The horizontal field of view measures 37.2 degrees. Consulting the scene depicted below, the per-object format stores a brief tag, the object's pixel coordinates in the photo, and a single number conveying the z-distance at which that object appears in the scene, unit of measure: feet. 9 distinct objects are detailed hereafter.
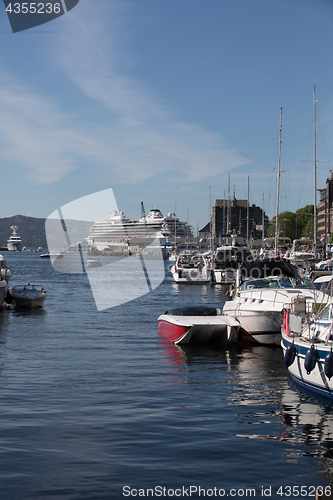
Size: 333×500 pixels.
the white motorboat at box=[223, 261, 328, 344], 67.87
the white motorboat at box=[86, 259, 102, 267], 359.46
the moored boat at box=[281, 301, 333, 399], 40.52
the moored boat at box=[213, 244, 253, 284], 194.59
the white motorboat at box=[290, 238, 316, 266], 232.12
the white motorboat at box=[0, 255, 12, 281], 123.38
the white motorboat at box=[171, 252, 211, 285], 201.57
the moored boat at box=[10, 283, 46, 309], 116.26
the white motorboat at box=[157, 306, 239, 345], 66.39
